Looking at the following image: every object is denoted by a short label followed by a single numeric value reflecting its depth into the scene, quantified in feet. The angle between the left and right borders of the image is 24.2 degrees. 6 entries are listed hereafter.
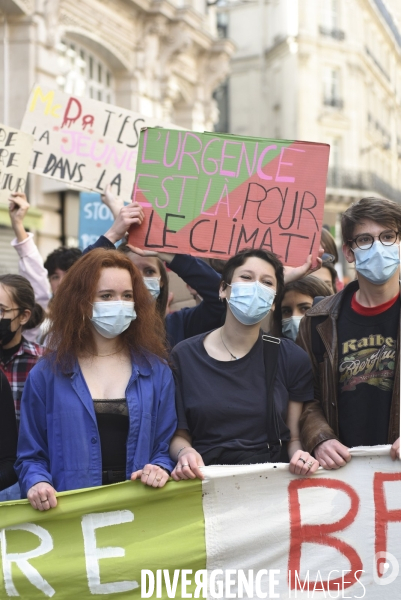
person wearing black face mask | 14.17
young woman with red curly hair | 11.27
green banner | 11.19
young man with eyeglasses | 11.94
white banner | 11.25
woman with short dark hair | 11.53
